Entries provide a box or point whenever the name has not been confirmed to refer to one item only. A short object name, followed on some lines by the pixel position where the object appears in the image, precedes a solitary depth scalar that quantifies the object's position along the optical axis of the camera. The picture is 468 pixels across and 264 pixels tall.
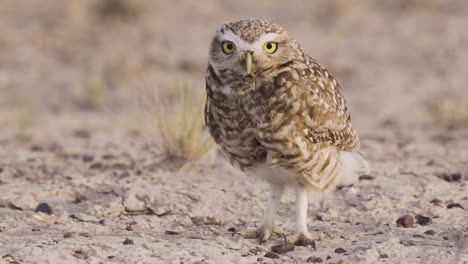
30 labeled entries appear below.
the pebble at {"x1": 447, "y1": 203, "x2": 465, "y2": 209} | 12.64
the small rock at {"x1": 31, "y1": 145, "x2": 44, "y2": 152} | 17.62
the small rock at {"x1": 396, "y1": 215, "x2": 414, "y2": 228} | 11.84
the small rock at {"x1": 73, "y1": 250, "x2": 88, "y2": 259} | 10.07
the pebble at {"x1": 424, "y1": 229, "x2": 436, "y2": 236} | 11.29
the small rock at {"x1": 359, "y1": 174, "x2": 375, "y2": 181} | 14.19
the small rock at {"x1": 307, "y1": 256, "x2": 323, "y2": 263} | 10.41
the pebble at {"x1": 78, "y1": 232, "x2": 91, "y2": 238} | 11.21
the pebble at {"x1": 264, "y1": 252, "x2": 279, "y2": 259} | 10.64
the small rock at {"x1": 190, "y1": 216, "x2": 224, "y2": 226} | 12.18
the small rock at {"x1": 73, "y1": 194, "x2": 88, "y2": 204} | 13.08
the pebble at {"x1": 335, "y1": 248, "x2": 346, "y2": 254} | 10.67
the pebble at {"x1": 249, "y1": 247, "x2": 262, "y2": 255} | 10.80
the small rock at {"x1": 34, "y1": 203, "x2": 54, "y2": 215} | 12.48
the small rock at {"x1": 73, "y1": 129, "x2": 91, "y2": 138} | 19.66
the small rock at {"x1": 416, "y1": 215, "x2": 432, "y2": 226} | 11.92
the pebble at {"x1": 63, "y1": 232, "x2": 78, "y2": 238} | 11.07
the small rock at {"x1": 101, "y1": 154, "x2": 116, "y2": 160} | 16.56
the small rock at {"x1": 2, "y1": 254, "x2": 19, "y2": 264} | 9.89
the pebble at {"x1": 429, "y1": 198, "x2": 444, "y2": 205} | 12.87
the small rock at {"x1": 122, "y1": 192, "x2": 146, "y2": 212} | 12.69
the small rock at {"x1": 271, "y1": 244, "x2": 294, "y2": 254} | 10.82
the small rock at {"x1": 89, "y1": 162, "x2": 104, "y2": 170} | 15.70
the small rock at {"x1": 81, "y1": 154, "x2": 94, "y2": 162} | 16.51
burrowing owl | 10.14
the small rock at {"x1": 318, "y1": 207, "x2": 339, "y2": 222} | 12.43
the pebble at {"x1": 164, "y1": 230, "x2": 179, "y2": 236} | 11.51
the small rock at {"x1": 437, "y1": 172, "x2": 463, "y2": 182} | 14.26
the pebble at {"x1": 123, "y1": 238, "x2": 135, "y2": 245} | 10.63
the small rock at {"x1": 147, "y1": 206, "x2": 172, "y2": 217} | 12.55
